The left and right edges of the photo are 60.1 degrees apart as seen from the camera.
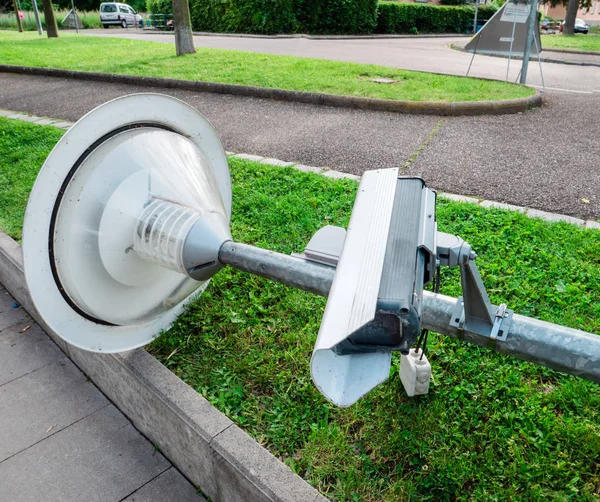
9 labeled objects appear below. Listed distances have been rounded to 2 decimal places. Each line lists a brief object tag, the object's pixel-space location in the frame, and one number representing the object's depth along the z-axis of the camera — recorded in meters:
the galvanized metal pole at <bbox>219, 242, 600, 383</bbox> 1.28
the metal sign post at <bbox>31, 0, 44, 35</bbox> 23.90
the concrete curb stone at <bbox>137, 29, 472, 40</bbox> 22.86
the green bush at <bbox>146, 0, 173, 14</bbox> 29.73
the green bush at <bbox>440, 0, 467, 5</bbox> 40.41
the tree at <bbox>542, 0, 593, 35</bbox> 27.30
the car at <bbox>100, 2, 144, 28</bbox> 36.94
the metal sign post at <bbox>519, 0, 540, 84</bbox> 8.92
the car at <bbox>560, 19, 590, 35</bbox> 39.48
